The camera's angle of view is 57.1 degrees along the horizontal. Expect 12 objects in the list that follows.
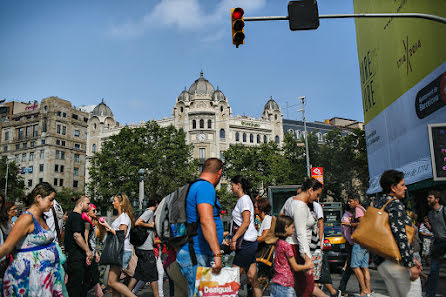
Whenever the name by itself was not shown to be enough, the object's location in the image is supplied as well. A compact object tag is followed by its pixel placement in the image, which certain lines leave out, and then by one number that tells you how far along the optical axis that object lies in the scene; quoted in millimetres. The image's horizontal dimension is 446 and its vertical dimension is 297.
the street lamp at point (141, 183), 25719
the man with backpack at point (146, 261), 6801
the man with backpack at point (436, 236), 6211
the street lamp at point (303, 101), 38312
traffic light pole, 8633
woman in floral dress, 4270
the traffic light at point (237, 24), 9352
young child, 4777
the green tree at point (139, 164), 46125
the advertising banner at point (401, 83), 15812
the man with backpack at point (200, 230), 3799
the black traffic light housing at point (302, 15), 9141
